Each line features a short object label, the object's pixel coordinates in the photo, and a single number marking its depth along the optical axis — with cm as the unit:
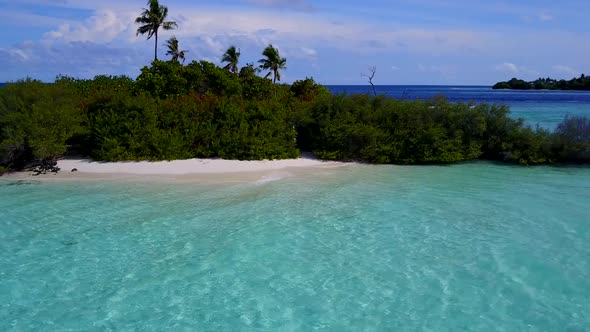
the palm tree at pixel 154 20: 4300
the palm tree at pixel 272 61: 4012
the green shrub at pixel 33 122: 1675
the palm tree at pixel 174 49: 4572
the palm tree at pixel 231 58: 4384
